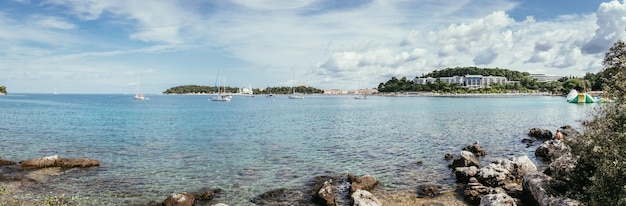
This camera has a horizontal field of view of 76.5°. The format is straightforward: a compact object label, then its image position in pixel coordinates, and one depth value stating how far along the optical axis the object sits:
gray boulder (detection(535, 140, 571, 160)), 31.42
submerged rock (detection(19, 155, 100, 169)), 28.80
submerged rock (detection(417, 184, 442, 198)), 22.48
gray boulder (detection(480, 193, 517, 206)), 17.75
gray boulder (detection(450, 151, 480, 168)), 27.97
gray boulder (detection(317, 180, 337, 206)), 20.50
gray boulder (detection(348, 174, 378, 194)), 22.67
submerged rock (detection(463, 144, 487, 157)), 35.72
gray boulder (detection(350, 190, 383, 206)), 19.20
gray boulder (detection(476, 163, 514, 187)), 23.23
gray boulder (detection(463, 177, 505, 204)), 20.50
